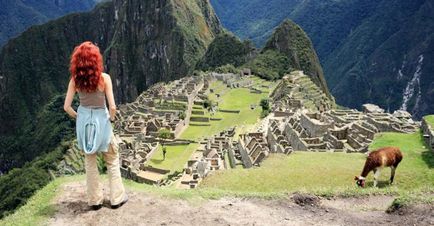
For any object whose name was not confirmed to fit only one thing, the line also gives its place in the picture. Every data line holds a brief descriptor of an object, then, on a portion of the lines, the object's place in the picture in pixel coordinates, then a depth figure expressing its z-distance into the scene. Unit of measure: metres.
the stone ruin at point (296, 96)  52.47
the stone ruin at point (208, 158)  28.64
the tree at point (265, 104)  59.11
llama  13.44
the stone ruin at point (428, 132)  21.57
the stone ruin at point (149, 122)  38.53
